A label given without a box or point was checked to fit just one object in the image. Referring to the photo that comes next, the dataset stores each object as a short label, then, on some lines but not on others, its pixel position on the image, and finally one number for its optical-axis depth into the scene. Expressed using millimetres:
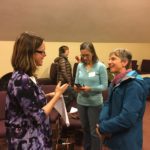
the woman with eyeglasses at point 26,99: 1111
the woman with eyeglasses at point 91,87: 2004
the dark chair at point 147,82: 1402
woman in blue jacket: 1287
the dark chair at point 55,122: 2324
